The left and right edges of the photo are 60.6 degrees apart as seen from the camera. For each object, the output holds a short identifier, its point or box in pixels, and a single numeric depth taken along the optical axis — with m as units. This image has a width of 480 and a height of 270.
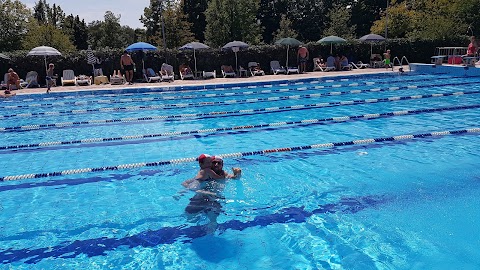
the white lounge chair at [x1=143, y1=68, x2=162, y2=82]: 18.89
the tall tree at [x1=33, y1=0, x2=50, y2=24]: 39.50
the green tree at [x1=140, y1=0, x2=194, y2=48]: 29.64
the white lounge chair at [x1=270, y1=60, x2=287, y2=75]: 20.70
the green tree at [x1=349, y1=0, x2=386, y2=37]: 40.09
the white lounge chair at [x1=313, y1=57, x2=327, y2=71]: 21.74
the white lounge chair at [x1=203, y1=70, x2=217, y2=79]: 19.81
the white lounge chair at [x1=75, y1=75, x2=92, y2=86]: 18.12
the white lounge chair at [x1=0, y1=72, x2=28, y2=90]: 17.11
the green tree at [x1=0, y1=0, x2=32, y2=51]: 27.48
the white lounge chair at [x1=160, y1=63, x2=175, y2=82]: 19.02
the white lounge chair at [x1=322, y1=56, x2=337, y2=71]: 21.42
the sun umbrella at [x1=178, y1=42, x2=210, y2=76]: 19.23
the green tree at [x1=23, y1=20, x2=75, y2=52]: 26.16
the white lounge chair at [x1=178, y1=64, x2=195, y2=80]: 19.73
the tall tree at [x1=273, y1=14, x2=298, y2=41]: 33.19
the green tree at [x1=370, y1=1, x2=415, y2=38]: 26.89
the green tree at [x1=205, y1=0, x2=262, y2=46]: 27.44
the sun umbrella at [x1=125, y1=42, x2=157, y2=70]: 18.30
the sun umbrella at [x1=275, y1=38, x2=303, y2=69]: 20.08
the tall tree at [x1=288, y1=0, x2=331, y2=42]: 40.78
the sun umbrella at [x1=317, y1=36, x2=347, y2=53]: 20.64
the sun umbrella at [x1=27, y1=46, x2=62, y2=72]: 16.94
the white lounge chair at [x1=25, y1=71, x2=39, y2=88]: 17.96
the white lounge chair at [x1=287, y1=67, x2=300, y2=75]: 20.35
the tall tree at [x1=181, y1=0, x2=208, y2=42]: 38.56
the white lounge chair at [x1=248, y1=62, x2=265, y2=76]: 20.42
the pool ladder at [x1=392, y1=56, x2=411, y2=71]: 22.03
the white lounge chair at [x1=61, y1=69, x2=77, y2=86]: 18.62
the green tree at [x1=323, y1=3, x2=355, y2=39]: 32.66
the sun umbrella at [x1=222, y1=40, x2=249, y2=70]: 19.61
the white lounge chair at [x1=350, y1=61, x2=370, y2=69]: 21.74
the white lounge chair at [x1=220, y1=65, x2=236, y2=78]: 20.23
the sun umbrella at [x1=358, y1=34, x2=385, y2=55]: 21.08
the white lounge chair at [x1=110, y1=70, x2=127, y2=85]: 18.30
